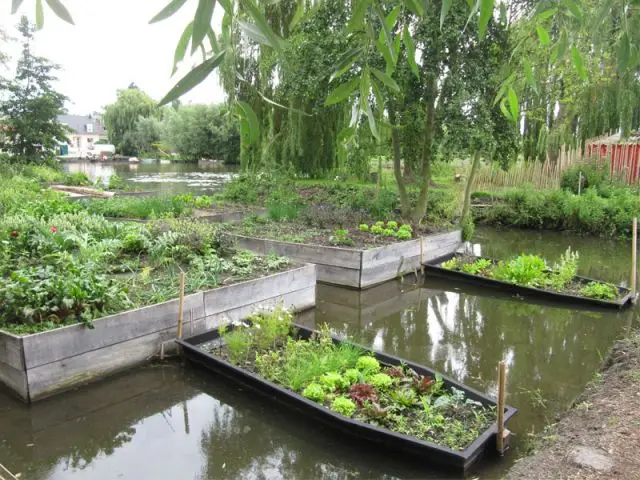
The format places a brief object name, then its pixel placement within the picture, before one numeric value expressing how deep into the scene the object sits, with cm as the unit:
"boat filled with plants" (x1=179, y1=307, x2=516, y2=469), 384
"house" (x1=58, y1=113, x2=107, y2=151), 7156
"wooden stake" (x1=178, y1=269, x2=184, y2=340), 536
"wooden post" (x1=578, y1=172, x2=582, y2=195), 1511
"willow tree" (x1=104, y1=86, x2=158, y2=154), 5962
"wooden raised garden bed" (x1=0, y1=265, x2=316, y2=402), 442
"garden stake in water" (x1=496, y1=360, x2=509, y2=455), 384
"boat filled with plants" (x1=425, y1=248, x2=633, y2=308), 771
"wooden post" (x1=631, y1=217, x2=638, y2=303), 768
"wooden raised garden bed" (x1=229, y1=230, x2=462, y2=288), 841
